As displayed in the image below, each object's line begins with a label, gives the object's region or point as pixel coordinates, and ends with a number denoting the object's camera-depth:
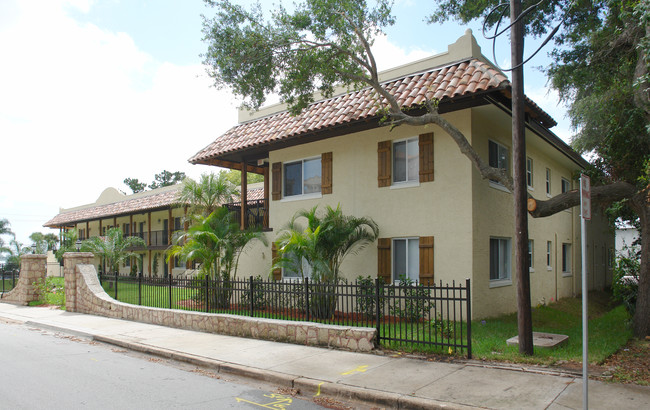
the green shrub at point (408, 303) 11.41
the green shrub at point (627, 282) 11.38
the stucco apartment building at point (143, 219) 32.28
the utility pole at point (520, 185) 8.10
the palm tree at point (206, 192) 20.08
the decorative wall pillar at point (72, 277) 16.36
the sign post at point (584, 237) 5.10
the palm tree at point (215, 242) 15.41
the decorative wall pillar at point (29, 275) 18.94
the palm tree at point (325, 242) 12.35
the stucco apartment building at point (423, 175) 12.11
